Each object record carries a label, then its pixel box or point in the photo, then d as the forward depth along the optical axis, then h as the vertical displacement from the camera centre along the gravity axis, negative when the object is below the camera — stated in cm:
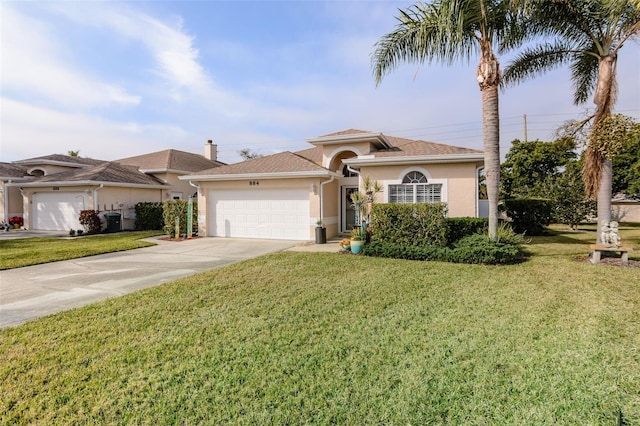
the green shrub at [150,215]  2030 -1
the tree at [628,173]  2362 +260
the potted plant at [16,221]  2153 -28
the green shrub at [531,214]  1717 -35
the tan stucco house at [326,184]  1338 +130
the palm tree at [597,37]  942 +547
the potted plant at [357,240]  1110 -103
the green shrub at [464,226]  1159 -62
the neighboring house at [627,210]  2478 -27
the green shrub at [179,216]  1695 -9
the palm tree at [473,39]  915 +532
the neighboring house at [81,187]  1934 +190
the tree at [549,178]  1912 +225
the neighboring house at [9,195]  2159 +157
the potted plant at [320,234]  1409 -98
